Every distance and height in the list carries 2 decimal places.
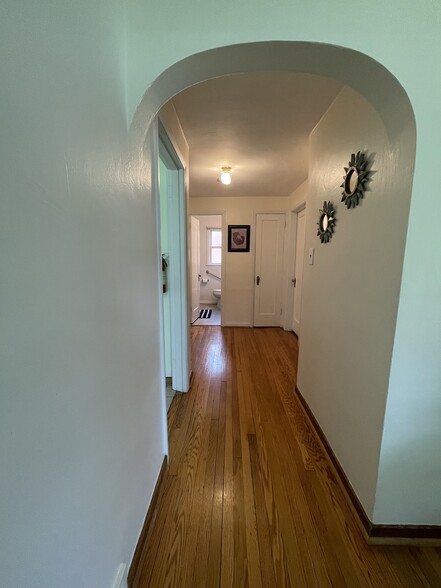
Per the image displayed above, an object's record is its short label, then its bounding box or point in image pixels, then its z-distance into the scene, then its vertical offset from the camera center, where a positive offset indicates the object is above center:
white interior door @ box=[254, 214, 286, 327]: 4.16 -0.26
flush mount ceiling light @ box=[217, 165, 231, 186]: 2.78 +0.91
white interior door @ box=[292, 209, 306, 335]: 3.87 -0.19
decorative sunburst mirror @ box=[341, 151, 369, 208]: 1.20 +0.40
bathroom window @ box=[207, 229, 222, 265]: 6.22 +0.19
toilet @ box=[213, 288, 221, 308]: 5.98 -0.99
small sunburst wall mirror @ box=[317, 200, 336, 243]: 1.58 +0.23
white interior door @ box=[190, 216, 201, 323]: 4.59 -0.29
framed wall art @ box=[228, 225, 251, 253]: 4.17 +0.27
